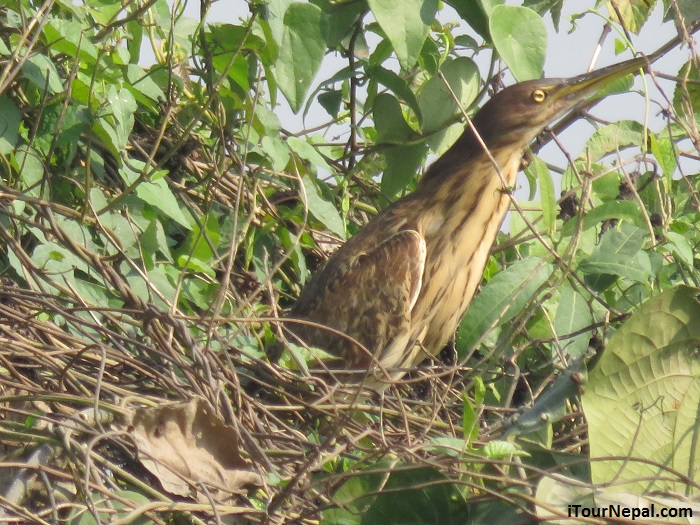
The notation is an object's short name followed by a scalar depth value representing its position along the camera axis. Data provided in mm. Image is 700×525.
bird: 8414
